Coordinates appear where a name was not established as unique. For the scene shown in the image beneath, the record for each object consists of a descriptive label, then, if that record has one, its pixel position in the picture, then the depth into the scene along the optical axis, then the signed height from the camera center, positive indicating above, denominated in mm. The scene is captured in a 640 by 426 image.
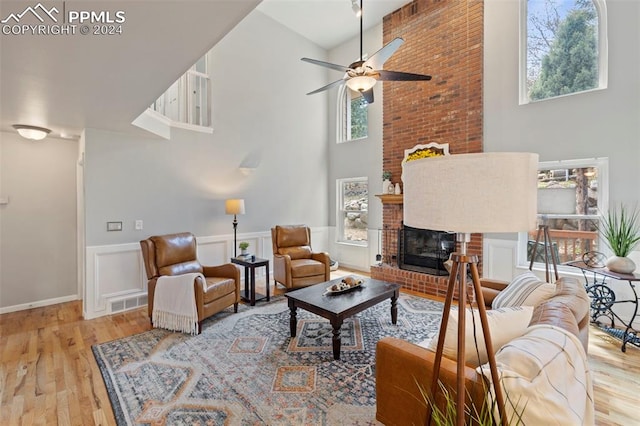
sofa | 1294 -761
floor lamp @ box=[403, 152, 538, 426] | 980 +34
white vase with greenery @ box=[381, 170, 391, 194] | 5145 +462
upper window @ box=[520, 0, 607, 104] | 3426 +1979
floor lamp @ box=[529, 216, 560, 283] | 2981 -269
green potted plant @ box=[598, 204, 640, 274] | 2793 -283
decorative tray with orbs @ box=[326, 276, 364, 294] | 3061 -828
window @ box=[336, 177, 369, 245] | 6035 -49
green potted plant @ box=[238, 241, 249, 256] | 4217 -543
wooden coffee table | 2551 -888
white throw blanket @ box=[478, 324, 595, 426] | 1029 -637
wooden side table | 3949 -889
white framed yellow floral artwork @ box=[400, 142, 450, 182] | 4664 +932
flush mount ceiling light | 3330 +878
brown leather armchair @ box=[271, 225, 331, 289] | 4274 -801
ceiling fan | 2914 +1356
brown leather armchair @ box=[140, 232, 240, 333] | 3166 -753
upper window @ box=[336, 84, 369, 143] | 6133 +1956
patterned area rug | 1919 -1312
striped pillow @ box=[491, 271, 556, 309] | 2039 -610
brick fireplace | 4352 +1835
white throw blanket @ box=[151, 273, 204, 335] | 3049 -1013
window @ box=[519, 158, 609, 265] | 3416 +41
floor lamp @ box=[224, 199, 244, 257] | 4453 +28
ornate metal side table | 2766 -985
